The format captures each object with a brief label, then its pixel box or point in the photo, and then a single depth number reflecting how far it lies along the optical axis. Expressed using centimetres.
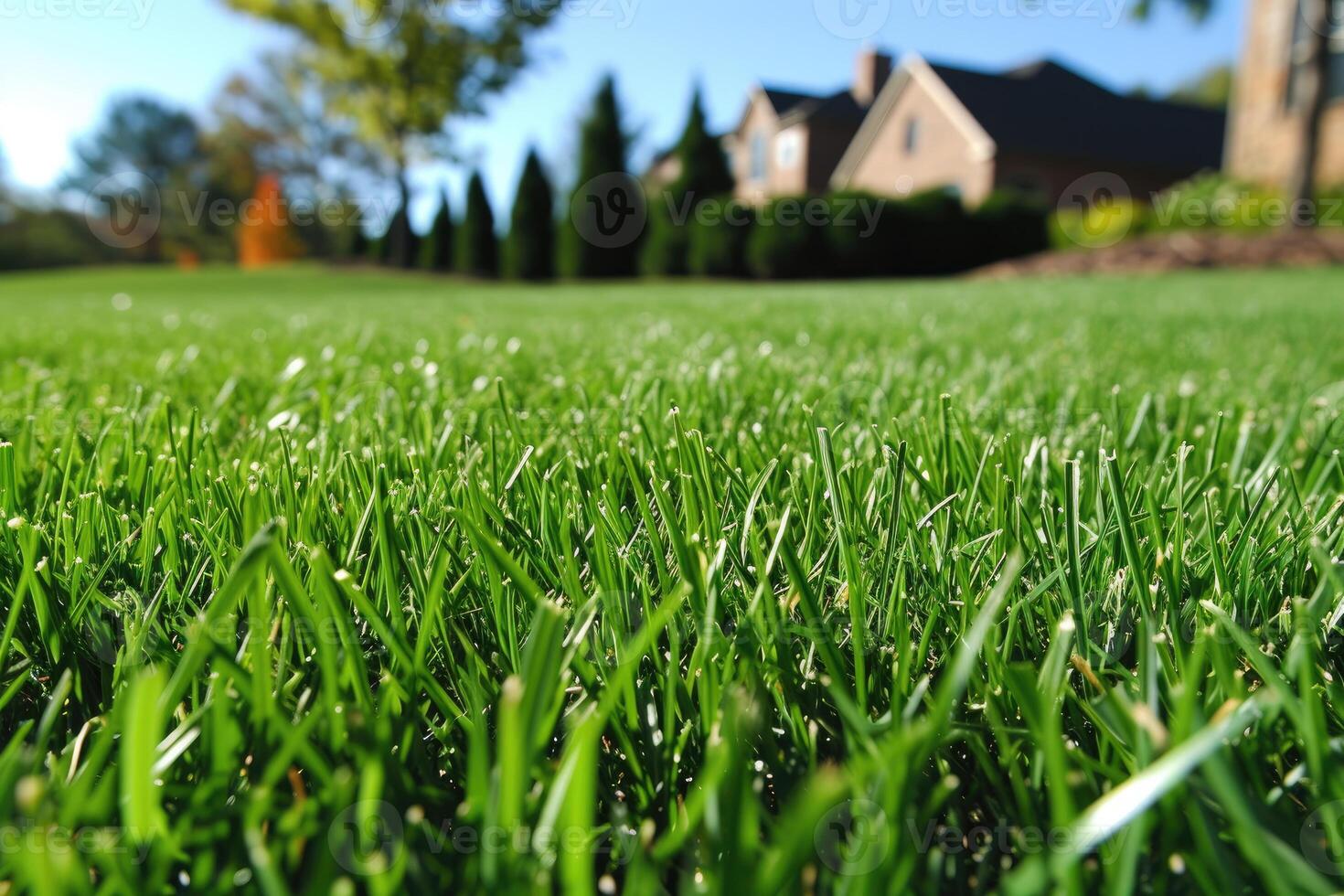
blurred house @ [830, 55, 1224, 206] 3247
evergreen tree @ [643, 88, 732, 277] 2617
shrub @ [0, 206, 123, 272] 4703
